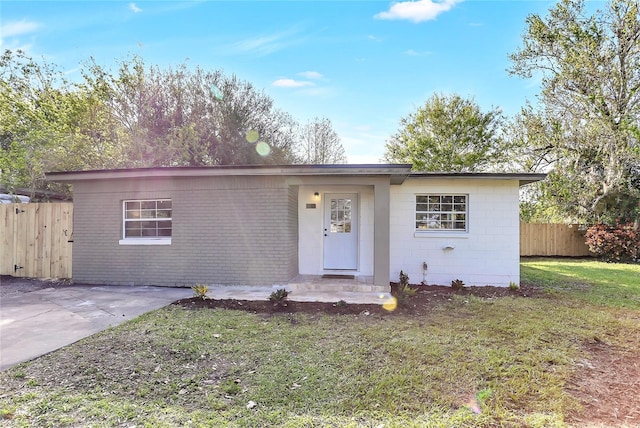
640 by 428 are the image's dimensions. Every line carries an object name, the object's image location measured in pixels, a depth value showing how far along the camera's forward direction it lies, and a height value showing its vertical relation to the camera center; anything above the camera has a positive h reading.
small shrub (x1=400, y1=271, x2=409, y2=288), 7.80 -1.31
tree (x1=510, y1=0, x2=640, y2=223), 14.66 +5.50
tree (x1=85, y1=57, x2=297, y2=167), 16.09 +5.55
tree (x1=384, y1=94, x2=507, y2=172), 20.41 +5.30
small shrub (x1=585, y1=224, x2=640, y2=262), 14.21 -0.73
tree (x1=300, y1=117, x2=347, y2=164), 20.70 +5.10
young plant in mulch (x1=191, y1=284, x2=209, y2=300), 6.50 -1.35
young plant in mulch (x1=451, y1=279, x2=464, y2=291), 7.71 -1.41
